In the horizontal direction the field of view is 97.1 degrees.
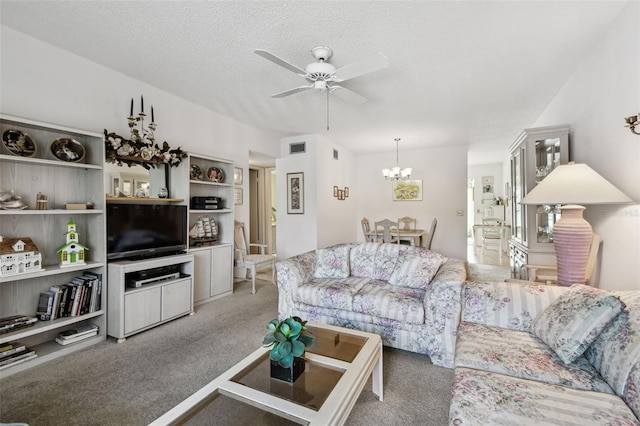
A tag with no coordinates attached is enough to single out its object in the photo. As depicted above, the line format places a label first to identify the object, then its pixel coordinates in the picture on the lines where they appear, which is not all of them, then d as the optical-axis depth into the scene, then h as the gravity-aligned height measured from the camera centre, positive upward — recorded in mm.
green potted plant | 1432 -691
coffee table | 1189 -857
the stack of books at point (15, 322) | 2127 -833
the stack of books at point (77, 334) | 2420 -1055
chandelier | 5531 +772
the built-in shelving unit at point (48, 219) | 2254 -42
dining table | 5505 -449
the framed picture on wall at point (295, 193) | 5359 +383
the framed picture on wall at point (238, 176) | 4516 +607
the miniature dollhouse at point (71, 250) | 2439 -310
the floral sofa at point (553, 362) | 1094 -773
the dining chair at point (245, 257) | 4215 -694
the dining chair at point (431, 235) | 5052 -418
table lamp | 1929 +56
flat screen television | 2760 -171
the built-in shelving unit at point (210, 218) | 3520 -95
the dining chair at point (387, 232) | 4945 -353
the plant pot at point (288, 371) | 1449 -826
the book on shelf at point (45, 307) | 2375 -776
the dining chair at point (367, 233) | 5665 -419
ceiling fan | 2041 +1125
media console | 2627 -798
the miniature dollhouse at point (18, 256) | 2098 -319
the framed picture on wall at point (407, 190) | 6633 +517
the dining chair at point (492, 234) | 6918 -571
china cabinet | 2885 +357
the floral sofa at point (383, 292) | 2207 -721
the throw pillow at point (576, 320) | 1373 -570
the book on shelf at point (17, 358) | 2068 -1077
